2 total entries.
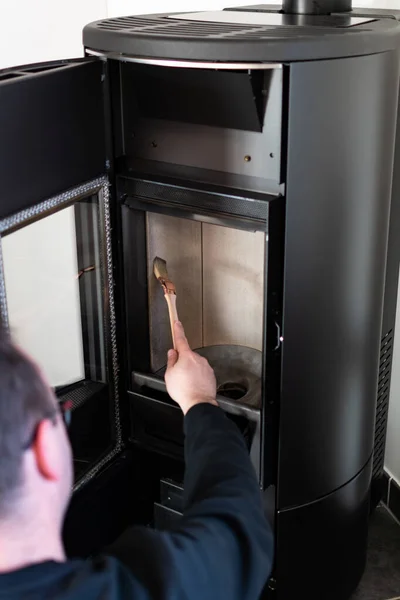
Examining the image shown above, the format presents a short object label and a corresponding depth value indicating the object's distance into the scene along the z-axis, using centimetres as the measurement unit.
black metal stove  109
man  73
